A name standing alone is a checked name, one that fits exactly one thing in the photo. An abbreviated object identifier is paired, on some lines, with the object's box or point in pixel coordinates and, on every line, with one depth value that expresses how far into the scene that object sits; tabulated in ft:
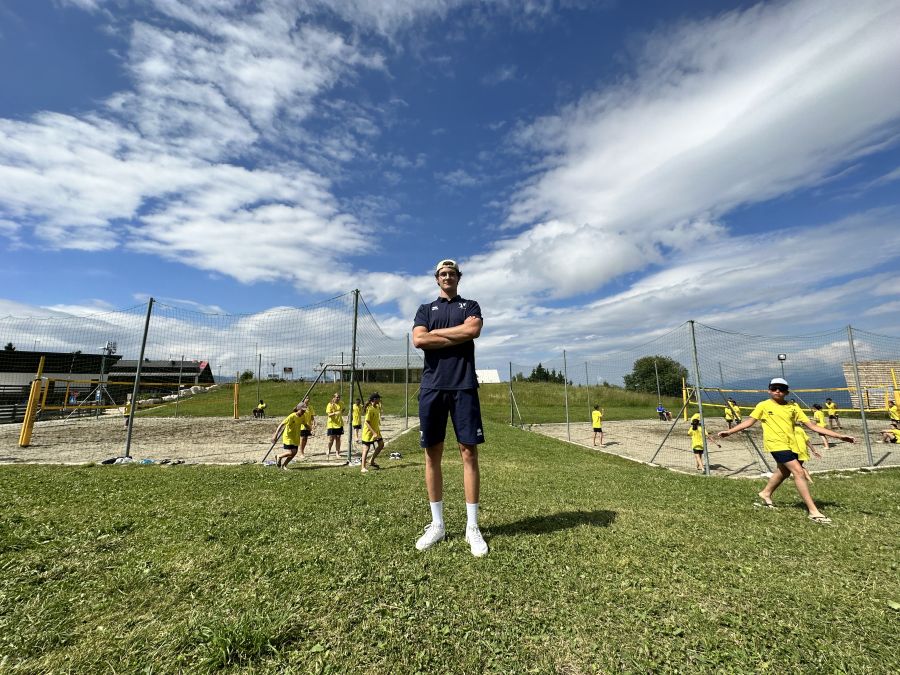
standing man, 11.59
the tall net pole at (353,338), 34.58
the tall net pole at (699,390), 31.95
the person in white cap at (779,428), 17.89
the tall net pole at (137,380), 32.73
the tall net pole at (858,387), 33.92
